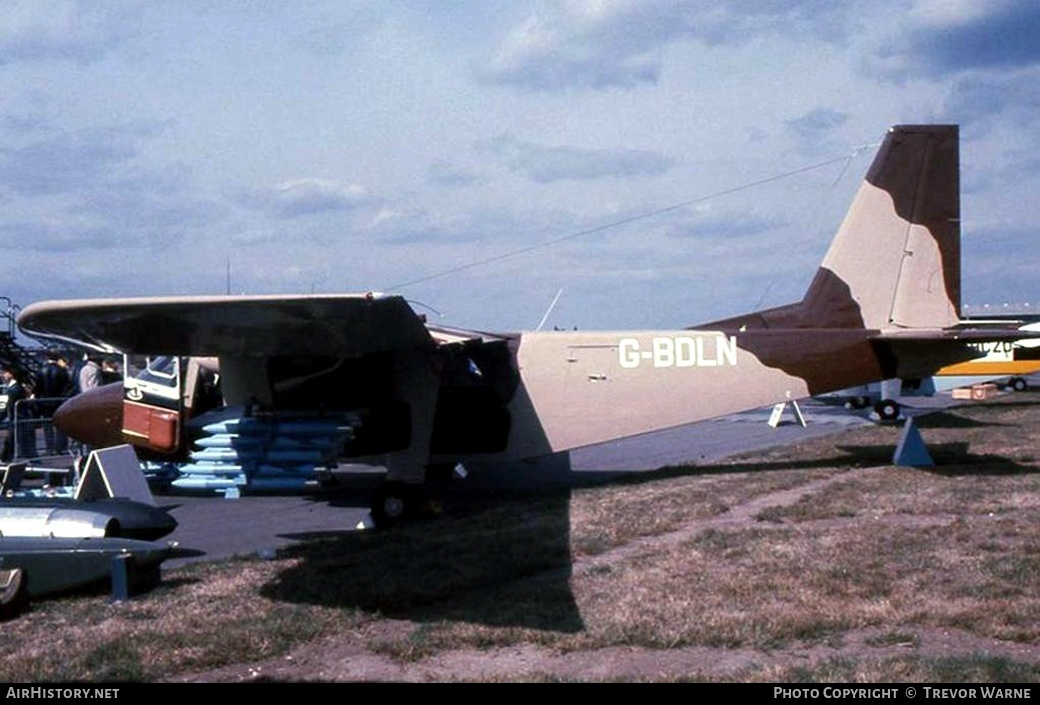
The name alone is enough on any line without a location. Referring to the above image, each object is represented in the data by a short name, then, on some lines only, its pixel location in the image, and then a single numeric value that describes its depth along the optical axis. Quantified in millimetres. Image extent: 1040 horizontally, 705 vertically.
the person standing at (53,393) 18844
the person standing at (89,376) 15914
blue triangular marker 13578
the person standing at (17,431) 17016
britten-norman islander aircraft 11297
